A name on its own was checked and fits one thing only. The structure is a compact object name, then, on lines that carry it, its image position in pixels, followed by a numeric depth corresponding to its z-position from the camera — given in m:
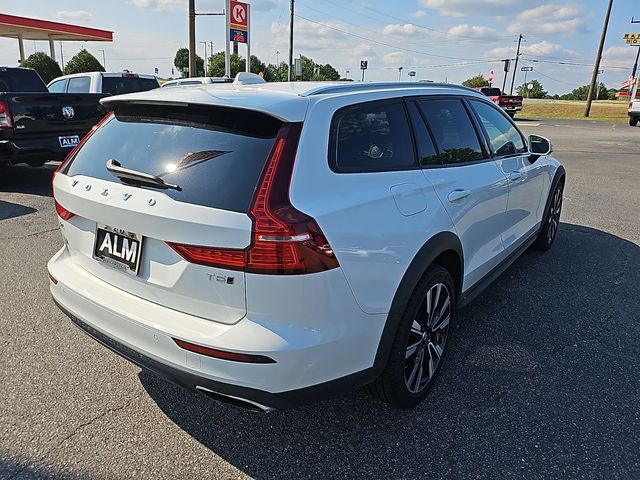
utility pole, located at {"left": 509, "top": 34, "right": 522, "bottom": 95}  66.14
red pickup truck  30.66
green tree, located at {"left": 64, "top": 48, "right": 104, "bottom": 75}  33.66
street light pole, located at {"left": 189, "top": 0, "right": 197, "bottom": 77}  21.25
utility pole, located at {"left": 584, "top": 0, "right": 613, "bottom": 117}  32.72
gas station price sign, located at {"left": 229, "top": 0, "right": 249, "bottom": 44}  21.14
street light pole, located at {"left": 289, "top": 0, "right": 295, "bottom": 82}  38.66
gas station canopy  28.15
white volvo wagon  1.95
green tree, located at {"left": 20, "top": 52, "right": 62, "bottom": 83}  28.38
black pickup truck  7.15
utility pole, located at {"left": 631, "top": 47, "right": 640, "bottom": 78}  43.57
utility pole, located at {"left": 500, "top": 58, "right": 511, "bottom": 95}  47.07
